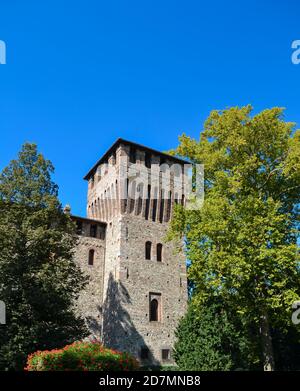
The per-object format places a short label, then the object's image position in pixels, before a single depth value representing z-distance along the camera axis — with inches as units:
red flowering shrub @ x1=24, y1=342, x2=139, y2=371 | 472.4
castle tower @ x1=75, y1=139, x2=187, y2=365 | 908.0
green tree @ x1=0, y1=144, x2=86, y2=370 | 619.5
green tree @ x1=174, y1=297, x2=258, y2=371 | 687.1
